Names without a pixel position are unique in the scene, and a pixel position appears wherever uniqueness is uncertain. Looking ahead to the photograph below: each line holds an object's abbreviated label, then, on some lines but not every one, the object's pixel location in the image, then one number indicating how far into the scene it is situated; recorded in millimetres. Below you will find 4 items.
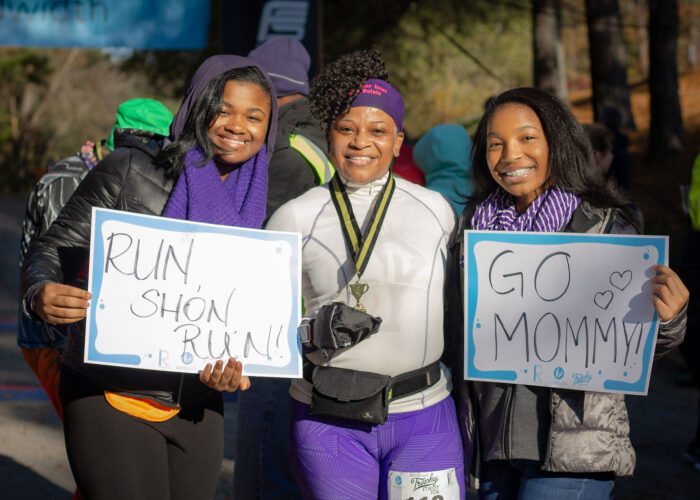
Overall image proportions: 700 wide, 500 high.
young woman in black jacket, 2619
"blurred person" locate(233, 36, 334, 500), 3340
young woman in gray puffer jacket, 2449
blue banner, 9672
